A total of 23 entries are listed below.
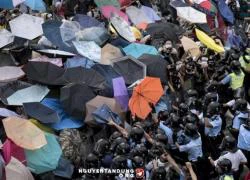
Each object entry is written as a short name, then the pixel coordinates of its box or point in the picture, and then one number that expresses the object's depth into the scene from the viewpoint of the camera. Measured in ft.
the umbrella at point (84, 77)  39.39
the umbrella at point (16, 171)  31.40
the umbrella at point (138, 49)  44.75
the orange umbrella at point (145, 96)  36.88
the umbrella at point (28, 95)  37.99
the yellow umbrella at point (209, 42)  45.34
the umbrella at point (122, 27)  46.57
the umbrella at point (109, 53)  43.47
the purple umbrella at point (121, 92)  38.50
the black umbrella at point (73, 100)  37.47
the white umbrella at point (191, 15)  51.25
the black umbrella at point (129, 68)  41.24
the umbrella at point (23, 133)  32.42
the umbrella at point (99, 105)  36.96
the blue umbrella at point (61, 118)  37.17
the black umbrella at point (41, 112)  36.17
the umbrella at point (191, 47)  45.44
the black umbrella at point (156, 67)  42.11
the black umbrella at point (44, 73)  38.93
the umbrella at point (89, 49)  42.73
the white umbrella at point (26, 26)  43.09
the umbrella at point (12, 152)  32.89
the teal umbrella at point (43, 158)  33.24
